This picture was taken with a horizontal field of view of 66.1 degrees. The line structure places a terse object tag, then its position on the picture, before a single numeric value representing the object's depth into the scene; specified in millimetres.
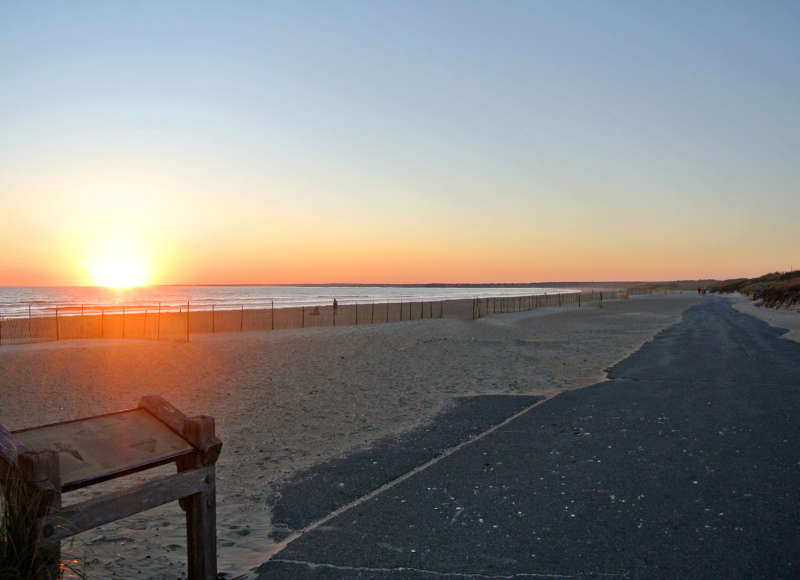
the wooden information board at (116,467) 3834
